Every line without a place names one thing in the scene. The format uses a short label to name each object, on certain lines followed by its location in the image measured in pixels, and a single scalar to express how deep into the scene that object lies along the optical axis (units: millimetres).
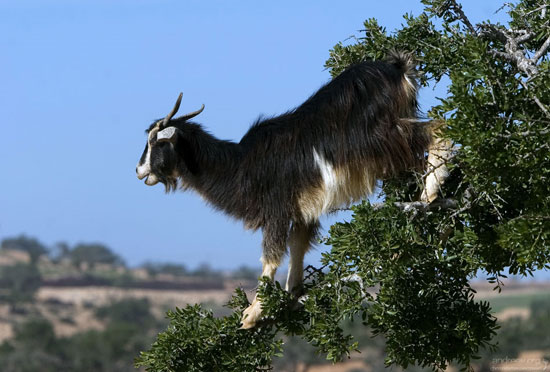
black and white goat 13852
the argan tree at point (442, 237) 11125
